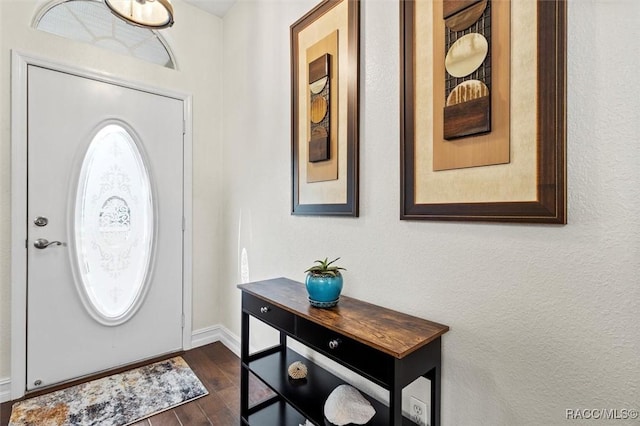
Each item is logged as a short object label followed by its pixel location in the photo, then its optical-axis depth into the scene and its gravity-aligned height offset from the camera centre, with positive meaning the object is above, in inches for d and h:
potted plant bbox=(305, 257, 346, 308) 54.6 -13.2
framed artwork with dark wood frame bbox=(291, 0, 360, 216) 62.4 +23.8
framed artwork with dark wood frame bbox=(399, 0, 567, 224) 37.6 +14.7
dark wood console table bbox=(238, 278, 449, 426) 41.3 -20.9
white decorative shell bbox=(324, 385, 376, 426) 49.9 -32.8
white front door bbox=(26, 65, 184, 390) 82.2 -3.7
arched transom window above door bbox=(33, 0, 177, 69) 86.0 +56.3
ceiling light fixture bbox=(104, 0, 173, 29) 55.2 +38.6
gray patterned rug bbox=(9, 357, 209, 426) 71.2 -47.9
